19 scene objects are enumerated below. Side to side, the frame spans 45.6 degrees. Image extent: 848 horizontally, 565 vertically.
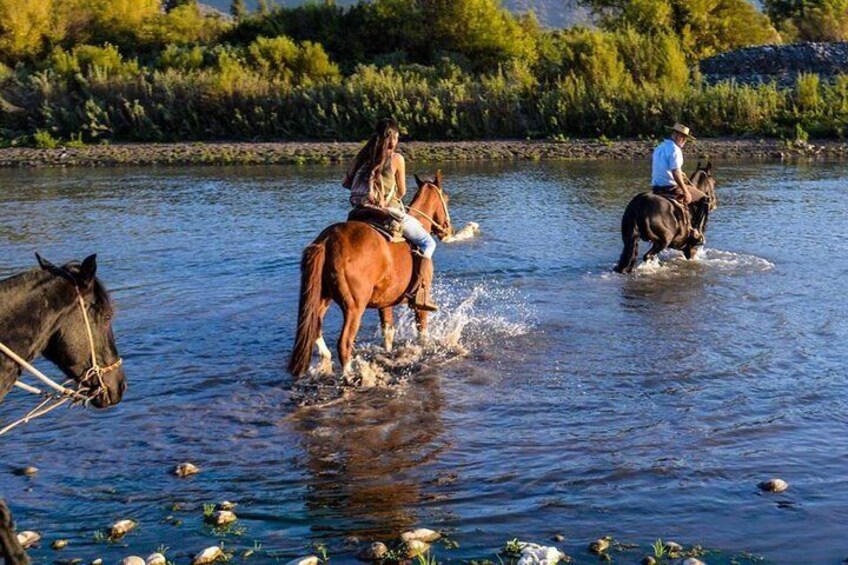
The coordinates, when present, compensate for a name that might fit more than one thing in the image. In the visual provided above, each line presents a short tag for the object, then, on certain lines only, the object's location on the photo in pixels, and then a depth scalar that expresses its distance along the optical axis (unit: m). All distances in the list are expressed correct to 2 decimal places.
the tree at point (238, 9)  63.27
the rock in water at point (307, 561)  6.18
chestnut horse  9.63
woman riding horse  10.50
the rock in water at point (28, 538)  6.55
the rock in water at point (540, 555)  6.13
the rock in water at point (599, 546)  6.38
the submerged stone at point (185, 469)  7.86
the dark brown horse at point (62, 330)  5.65
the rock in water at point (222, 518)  6.86
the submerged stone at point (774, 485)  7.34
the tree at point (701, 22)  47.31
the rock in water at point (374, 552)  6.31
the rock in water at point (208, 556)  6.21
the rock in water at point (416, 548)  6.35
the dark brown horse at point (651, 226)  15.55
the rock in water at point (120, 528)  6.71
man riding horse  15.91
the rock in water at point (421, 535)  6.51
